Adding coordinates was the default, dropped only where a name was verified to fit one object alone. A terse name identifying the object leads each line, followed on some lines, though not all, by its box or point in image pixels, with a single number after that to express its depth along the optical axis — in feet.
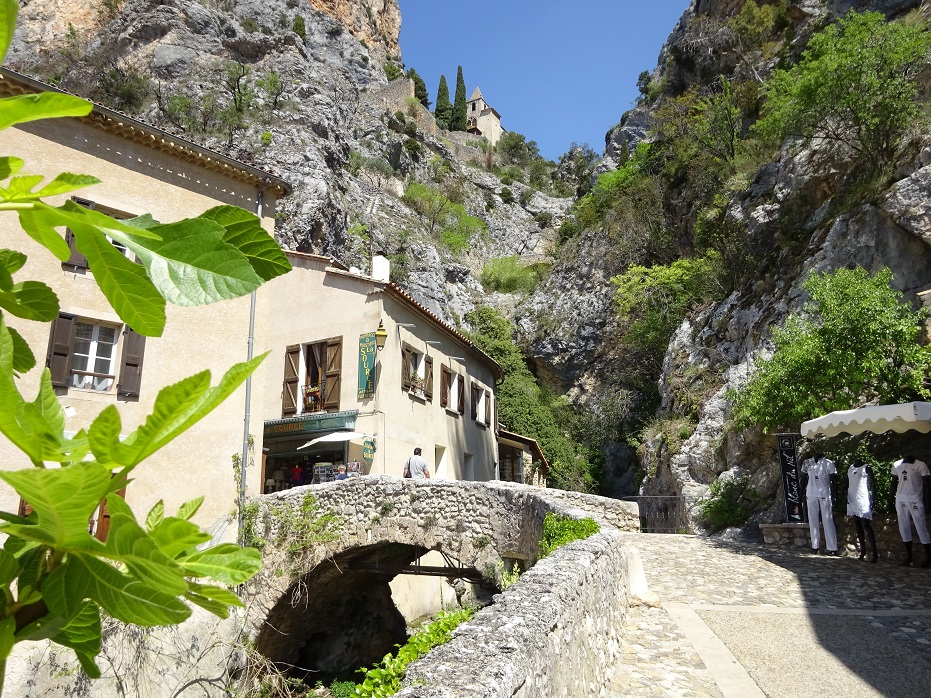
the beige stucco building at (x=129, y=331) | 36.55
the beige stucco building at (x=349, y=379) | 53.45
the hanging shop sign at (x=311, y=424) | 53.36
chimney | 63.52
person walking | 48.55
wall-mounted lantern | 53.06
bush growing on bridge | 27.02
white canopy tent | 31.89
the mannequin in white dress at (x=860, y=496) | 34.76
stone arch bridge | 41.83
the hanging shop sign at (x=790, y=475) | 42.91
